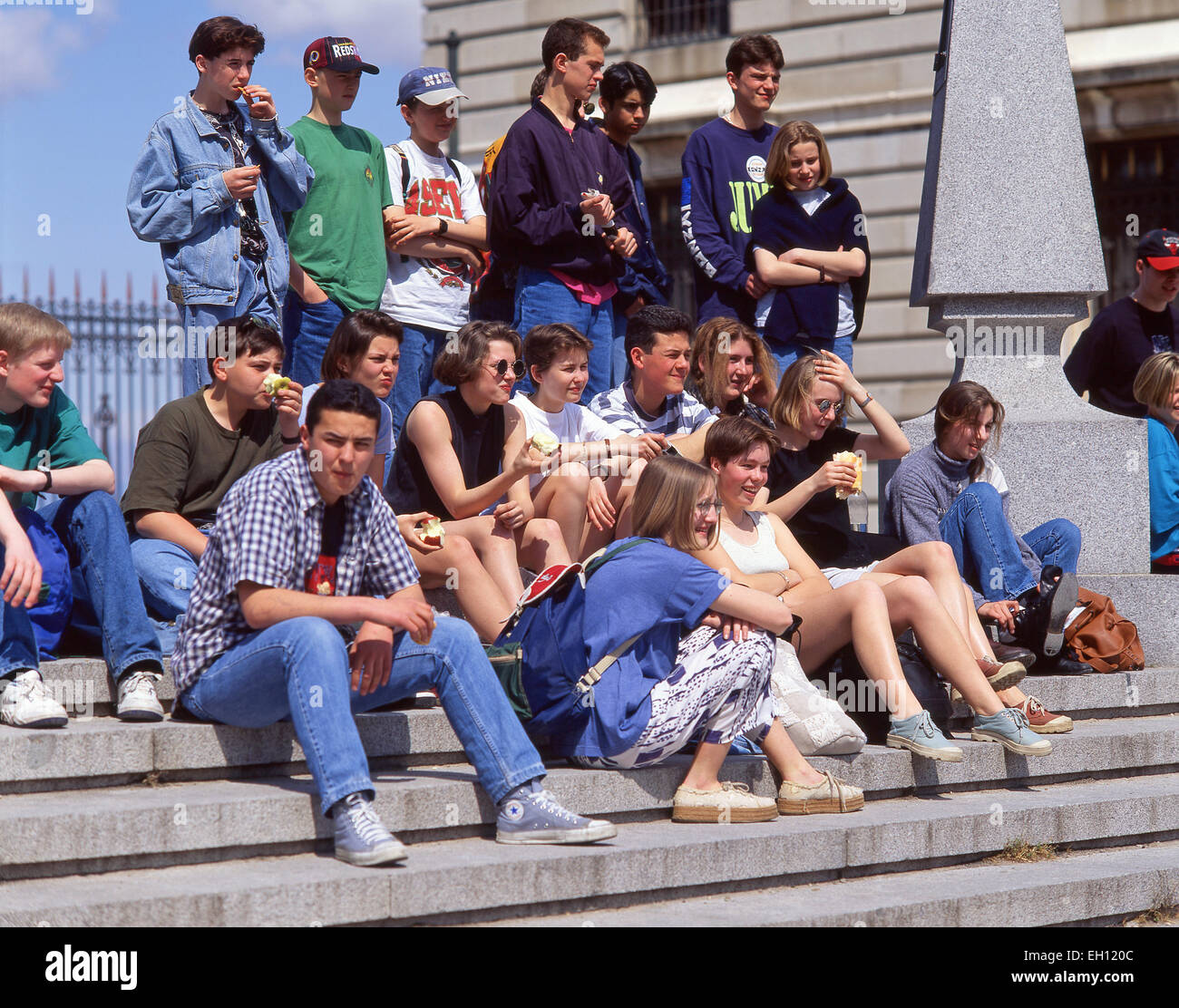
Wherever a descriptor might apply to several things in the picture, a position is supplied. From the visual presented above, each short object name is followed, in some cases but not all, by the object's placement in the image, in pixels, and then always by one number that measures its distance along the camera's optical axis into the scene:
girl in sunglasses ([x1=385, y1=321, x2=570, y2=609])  5.85
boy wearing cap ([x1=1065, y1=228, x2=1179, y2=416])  8.46
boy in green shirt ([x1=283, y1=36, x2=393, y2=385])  7.09
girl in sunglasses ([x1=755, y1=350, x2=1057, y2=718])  6.29
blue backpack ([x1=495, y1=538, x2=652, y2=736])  4.94
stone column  8.15
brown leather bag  6.93
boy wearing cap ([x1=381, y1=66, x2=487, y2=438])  7.39
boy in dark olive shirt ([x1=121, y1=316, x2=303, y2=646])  5.35
